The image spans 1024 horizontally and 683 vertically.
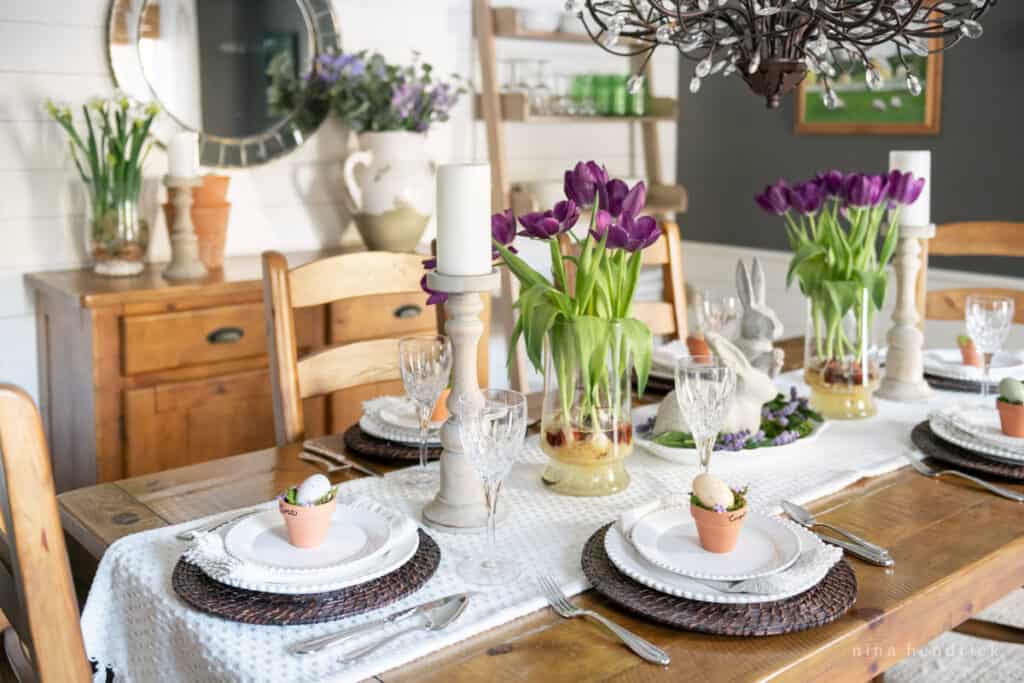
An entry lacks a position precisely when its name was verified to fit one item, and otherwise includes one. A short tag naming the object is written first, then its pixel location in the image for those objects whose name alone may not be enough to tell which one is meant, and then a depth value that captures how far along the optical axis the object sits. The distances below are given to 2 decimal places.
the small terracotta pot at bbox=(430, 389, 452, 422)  1.63
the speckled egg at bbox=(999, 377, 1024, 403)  1.53
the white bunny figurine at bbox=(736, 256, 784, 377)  1.73
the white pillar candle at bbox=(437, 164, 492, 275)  1.28
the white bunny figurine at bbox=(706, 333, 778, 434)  1.56
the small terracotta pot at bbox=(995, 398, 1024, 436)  1.53
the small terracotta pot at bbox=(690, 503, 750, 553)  1.14
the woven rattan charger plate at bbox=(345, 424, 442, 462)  1.57
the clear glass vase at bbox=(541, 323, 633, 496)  1.35
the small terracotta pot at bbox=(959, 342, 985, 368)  2.02
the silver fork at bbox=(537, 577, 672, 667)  0.98
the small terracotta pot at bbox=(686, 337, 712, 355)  1.91
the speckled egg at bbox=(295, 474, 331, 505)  1.16
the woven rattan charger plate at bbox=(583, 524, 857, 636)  1.02
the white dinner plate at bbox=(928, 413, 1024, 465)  1.49
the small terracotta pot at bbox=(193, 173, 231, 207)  2.91
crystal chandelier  1.52
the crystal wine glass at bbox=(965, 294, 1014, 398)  1.73
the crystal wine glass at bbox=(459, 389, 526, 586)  1.16
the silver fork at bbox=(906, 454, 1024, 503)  1.39
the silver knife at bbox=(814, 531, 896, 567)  1.19
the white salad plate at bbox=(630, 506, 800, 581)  1.10
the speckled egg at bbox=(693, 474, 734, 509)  1.15
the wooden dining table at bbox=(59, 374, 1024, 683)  0.98
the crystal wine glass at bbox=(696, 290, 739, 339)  1.87
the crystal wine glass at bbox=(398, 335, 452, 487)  1.43
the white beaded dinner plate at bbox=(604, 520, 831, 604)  1.06
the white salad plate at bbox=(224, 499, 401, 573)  1.13
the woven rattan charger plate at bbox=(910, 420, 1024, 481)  1.46
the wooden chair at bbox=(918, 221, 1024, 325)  2.40
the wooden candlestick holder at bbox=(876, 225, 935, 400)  1.87
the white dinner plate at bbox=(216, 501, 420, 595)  1.07
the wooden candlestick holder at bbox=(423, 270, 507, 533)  1.30
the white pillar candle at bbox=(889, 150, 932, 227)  1.86
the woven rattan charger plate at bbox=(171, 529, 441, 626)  1.04
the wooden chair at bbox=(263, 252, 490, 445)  1.81
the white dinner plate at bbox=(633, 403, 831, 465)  1.53
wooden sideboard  2.59
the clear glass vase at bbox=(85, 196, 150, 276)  2.76
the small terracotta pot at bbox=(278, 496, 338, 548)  1.16
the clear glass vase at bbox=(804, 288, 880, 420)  1.73
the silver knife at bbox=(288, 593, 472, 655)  0.99
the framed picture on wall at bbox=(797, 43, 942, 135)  3.47
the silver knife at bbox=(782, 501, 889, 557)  1.23
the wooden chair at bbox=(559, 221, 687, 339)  2.35
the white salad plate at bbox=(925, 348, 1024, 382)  1.97
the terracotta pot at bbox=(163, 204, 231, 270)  2.91
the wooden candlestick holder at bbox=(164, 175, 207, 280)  2.76
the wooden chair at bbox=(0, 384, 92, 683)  0.93
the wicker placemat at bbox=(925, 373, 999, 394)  1.93
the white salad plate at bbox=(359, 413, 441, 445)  1.59
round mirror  2.94
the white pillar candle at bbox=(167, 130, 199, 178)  2.77
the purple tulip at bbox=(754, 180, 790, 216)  1.75
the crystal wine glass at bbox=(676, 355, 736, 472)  1.32
